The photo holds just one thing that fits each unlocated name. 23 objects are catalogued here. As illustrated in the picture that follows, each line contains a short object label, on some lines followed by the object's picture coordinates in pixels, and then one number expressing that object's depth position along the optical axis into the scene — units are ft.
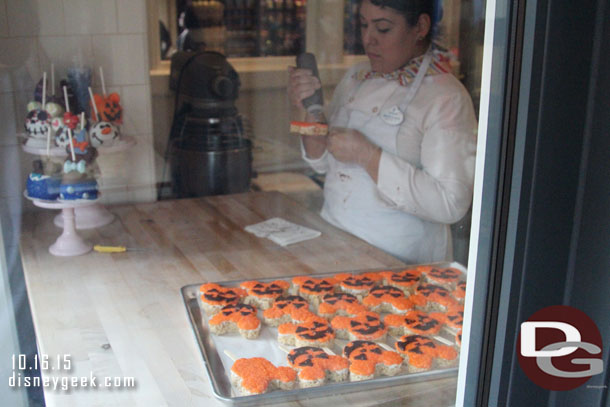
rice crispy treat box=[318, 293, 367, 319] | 2.89
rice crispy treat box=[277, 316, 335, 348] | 2.60
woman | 3.68
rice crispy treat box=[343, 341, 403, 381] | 2.36
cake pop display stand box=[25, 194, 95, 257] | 3.61
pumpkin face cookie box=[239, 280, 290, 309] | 3.00
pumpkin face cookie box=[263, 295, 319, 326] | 2.80
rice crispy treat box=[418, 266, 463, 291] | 2.27
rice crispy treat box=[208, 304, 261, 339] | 2.68
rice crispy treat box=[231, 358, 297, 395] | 2.24
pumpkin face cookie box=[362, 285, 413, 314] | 2.89
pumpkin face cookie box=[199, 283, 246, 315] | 2.92
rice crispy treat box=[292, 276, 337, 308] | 3.08
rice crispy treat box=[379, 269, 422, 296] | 3.16
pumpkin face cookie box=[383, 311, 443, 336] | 2.57
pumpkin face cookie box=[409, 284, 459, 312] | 2.47
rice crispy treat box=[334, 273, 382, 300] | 3.15
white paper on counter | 4.08
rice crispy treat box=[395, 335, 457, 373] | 2.19
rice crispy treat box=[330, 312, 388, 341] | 2.65
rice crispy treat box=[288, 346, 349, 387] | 2.31
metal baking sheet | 2.21
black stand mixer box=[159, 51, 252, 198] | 5.20
